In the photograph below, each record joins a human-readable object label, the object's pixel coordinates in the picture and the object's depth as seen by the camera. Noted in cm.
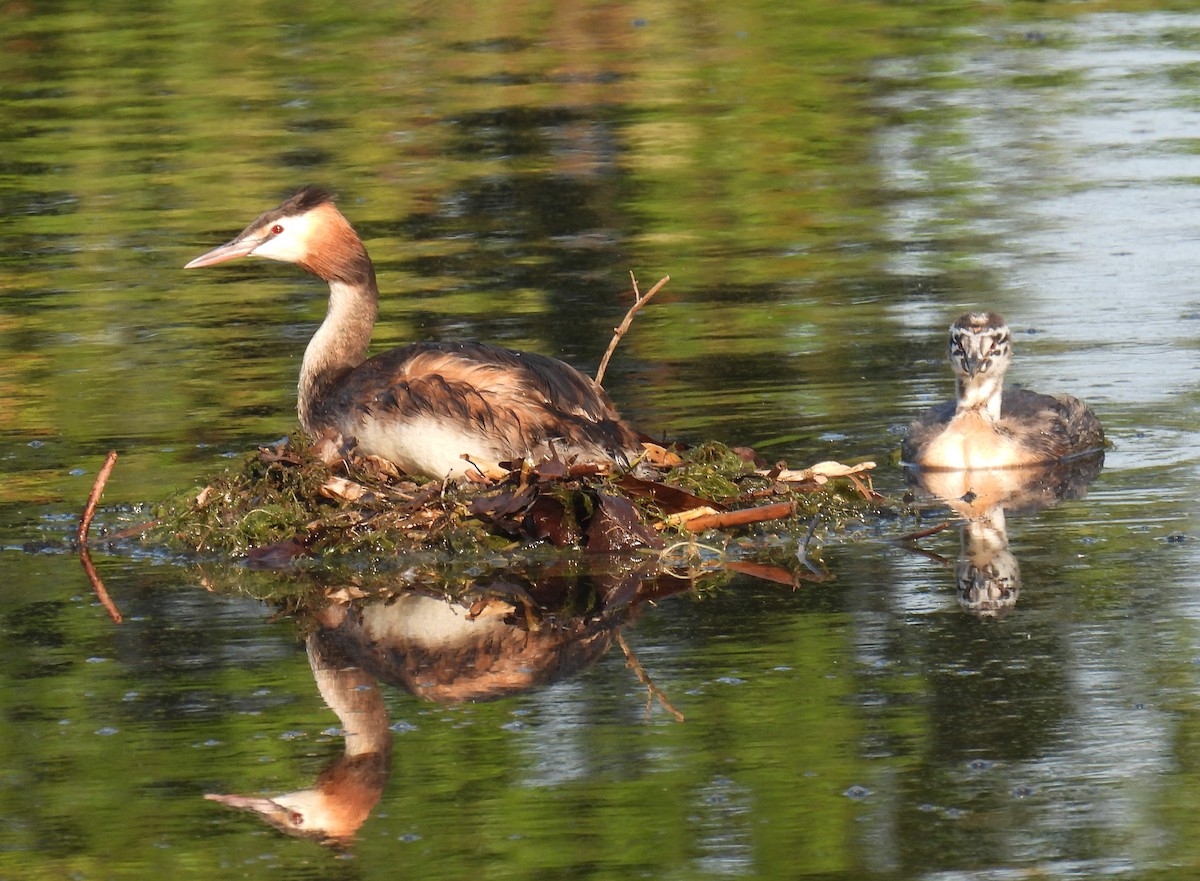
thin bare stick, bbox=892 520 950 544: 1825
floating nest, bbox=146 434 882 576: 1802
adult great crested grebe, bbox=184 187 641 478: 1887
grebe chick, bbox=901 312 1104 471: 2127
